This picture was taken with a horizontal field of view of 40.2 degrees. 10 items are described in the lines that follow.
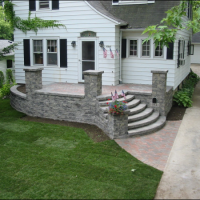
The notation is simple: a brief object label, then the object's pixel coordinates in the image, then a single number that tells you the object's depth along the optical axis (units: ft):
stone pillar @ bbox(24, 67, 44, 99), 35.68
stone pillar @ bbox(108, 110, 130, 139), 27.62
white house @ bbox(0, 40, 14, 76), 76.68
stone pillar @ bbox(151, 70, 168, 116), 33.73
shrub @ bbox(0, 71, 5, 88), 65.45
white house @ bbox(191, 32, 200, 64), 111.25
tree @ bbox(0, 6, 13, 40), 106.40
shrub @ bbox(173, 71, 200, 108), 41.10
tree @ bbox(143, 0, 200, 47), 19.15
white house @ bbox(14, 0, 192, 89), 40.75
